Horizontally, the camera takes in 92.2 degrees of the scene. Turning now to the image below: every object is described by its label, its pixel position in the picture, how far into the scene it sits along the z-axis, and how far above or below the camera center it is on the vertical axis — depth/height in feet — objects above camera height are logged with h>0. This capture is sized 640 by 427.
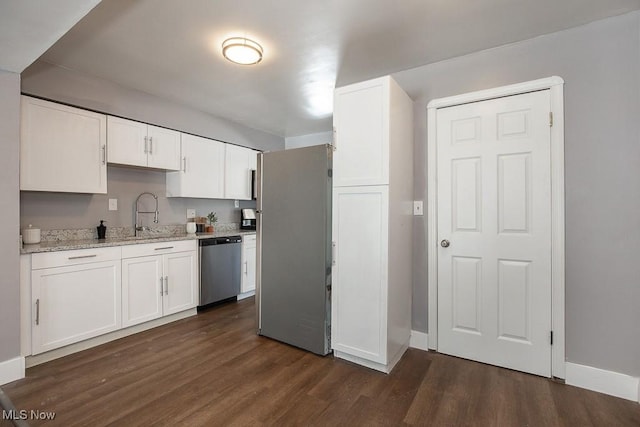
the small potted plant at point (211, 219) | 14.18 -0.28
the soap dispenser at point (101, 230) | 10.32 -0.57
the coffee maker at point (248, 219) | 15.65 -0.31
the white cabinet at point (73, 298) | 7.70 -2.30
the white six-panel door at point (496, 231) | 7.36 -0.46
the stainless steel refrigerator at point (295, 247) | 8.41 -0.98
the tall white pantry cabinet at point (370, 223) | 7.46 -0.26
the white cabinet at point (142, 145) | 10.17 +2.44
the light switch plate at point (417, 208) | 8.96 +0.15
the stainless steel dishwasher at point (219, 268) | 11.88 -2.25
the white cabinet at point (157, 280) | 9.50 -2.25
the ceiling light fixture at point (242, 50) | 7.74 +4.18
